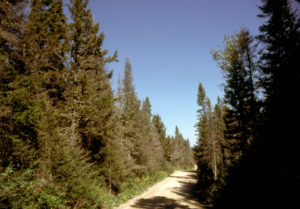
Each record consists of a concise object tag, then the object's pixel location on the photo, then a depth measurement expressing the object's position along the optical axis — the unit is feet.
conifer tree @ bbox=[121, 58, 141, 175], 81.41
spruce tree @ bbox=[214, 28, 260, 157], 48.23
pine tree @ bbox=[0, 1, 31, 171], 22.09
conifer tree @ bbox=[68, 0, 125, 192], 43.55
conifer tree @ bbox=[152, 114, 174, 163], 166.80
